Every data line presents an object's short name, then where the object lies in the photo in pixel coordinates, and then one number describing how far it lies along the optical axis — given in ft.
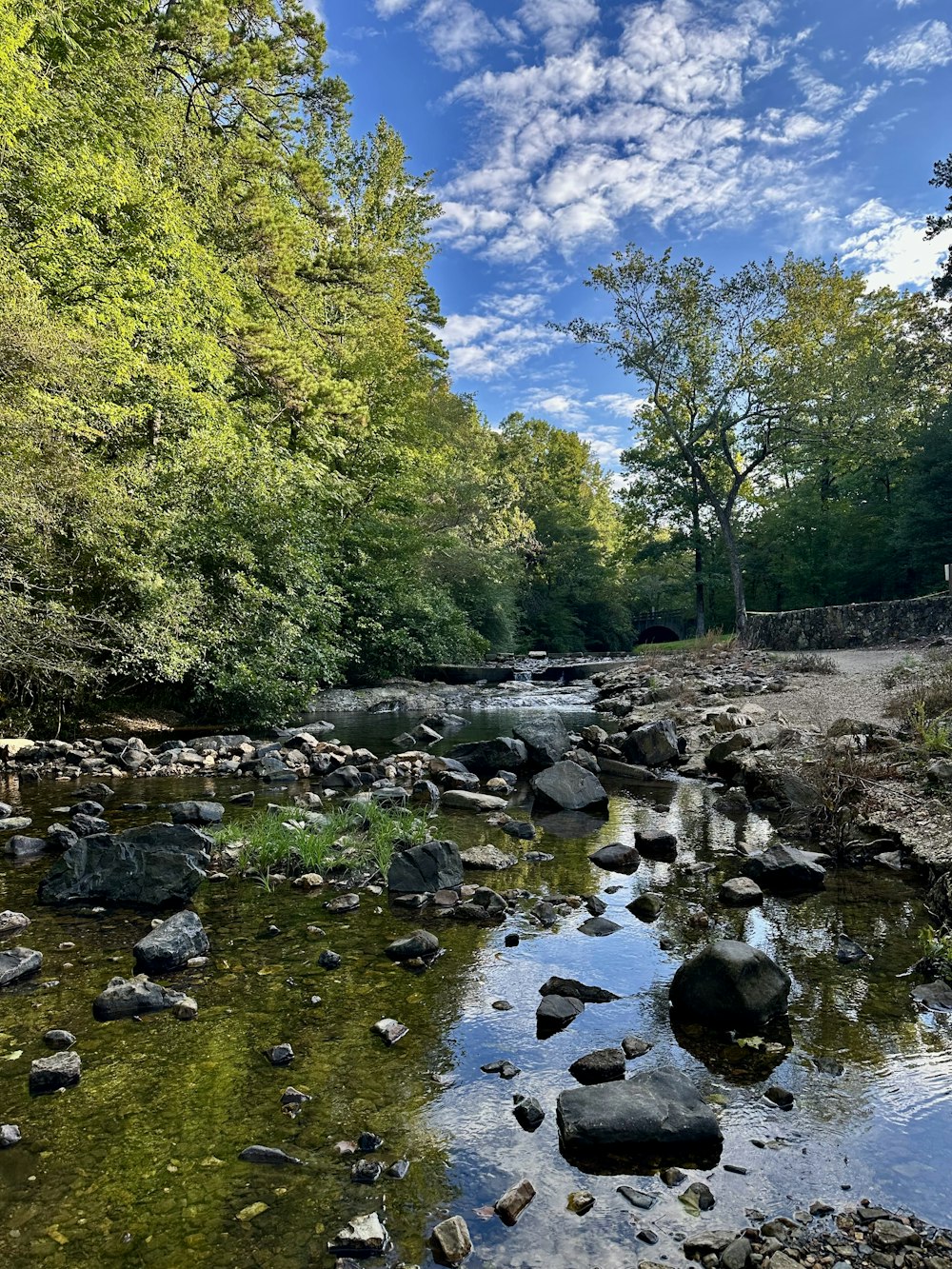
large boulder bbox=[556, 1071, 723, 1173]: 8.59
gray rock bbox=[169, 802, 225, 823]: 23.91
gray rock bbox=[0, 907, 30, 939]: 14.92
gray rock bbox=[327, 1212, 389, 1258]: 7.07
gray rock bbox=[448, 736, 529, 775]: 34.01
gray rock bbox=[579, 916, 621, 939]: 15.38
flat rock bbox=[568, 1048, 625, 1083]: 10.17
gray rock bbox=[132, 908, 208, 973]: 13.35
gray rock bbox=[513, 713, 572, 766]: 34.78
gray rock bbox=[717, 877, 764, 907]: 16.70
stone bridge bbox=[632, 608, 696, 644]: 186.80
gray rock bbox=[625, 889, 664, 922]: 16.37
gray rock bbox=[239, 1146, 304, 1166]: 8.39
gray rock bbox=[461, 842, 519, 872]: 19.86
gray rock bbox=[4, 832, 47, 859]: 20.12
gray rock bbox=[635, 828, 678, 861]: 20.96
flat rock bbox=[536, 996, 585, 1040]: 11.66
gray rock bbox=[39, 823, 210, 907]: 16.70
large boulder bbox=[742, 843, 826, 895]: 17.65
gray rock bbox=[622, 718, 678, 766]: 33.99
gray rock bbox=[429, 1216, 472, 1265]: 7.04
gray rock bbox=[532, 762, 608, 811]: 27.20
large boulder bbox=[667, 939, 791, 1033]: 11.44
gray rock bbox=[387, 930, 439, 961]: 14.06
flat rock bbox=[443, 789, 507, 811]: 27.17
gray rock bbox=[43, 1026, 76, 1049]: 10.79
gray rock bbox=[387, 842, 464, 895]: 17.81
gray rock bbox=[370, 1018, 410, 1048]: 11.15
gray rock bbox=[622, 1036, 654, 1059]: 10.89
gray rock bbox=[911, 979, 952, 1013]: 11.85
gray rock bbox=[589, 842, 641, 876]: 19.89
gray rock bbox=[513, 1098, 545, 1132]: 9.22
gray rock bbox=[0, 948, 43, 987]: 12.75
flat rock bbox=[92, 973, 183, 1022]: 11.71
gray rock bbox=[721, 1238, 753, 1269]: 6.82
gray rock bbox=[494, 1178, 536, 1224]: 7.66
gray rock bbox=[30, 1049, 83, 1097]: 9.70
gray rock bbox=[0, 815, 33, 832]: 22.84
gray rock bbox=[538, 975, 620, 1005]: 12.57
